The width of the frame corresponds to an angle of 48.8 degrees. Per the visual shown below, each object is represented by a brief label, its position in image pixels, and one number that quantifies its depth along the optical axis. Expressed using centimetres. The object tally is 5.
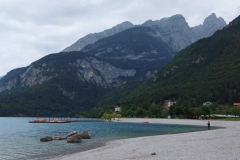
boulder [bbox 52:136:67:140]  5219
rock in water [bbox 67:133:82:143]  4664
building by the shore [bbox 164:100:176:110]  16928
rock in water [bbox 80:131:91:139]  5334
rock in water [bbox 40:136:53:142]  5025
